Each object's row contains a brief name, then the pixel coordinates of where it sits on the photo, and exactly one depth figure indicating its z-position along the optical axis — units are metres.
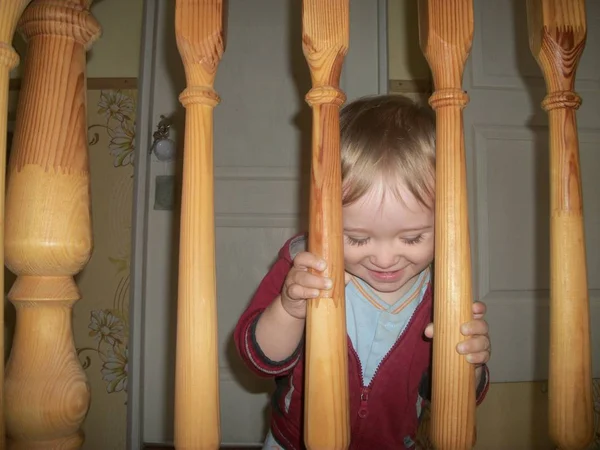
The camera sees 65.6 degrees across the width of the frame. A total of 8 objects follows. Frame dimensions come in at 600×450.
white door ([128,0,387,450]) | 1.76
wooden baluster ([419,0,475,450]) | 0.42
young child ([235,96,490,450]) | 0.68
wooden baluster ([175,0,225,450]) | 0.42
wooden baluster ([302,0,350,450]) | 0.41
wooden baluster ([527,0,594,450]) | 0.44
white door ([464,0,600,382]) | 1.68
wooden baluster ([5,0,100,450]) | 0.44
